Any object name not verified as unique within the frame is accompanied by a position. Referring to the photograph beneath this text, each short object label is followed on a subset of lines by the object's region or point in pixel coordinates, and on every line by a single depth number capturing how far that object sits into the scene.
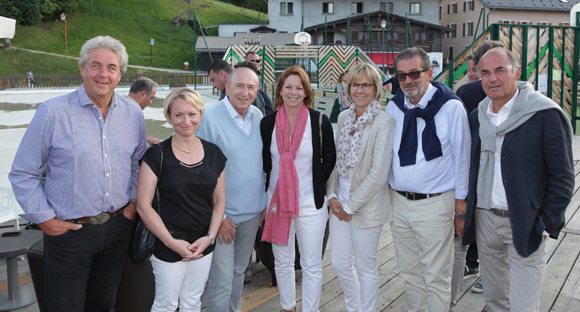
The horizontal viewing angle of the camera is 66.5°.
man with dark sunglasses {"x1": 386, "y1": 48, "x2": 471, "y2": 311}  2.58
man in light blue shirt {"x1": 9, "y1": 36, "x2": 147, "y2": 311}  2.21
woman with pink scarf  2.79
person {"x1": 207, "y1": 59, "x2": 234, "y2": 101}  5.02
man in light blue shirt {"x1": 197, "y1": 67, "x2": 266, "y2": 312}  2.74
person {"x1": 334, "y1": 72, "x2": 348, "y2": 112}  10.45
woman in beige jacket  2.70
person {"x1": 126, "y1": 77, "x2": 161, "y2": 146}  4.71
